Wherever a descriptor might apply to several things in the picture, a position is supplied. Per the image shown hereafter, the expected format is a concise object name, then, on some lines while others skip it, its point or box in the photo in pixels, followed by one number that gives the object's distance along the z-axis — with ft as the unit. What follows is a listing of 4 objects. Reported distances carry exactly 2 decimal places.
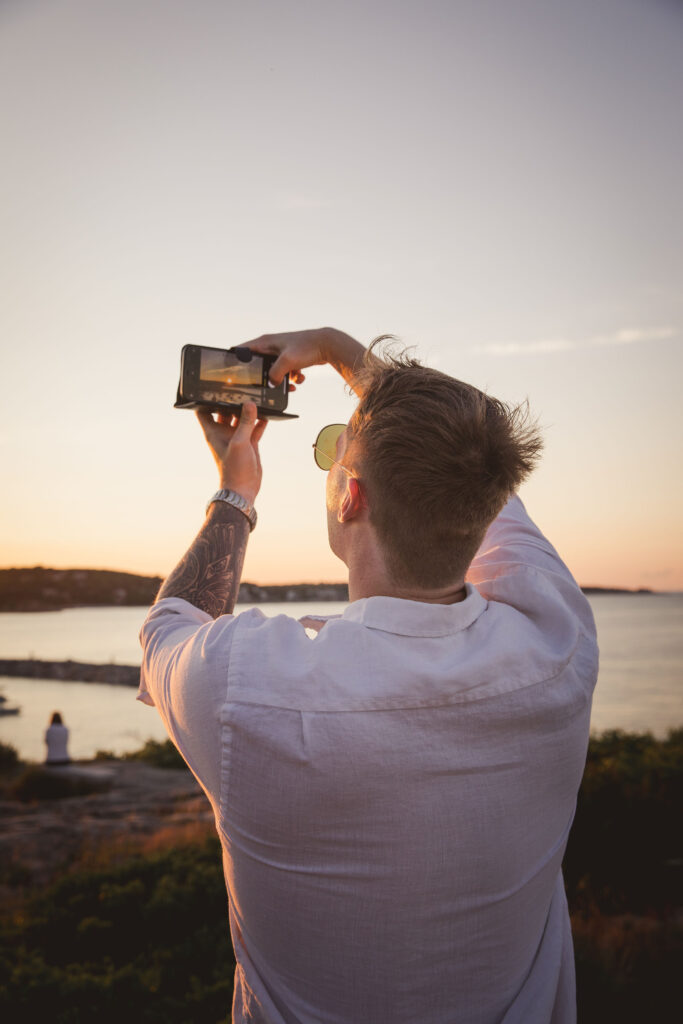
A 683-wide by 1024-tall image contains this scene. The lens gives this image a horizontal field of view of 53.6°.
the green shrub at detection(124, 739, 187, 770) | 55.31
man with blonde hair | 3.28
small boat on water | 85.10
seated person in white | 48.08
